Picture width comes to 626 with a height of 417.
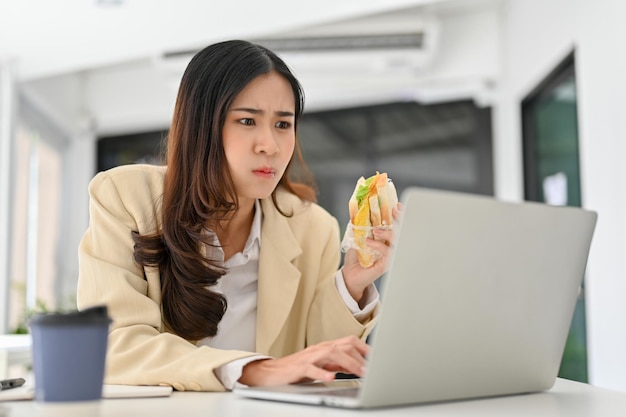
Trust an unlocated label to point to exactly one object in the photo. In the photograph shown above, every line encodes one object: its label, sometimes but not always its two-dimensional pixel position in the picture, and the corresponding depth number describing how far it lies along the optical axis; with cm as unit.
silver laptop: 95
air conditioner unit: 502
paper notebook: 108
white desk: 98
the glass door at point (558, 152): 408
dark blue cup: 87
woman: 149
